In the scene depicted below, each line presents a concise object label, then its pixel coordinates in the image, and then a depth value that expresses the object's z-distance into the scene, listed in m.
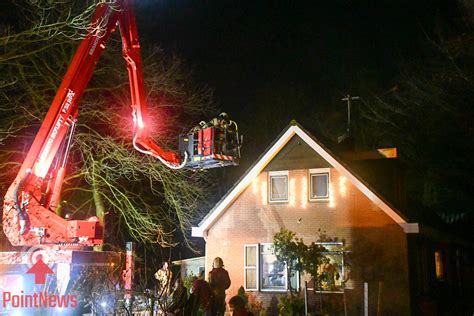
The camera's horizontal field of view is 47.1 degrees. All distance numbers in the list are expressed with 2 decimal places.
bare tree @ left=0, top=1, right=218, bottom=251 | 16.92
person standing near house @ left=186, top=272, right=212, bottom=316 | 11.13
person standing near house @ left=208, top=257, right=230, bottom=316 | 12.73
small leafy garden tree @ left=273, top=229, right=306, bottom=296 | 16.17
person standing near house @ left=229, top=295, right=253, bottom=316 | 8.68
